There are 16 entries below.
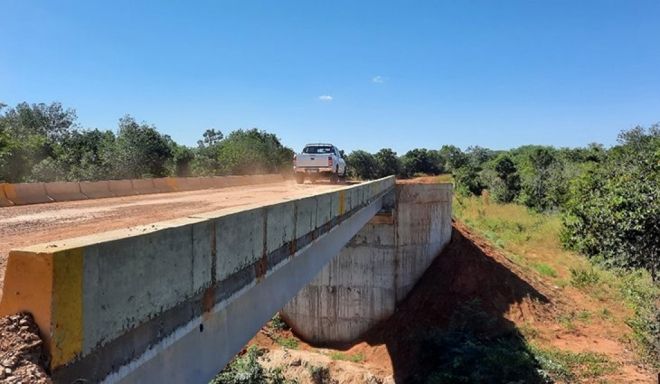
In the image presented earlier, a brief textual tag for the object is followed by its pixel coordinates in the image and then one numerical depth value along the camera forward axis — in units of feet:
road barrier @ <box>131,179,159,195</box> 44.68
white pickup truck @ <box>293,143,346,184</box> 58.70
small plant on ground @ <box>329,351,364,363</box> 57.72
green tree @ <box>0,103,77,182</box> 106.33
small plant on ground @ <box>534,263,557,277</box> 70.80
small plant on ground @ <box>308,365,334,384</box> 54.54
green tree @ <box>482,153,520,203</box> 148.92
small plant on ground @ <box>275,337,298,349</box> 63.74
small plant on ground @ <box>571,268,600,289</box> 66.13
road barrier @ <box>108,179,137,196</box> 40.63
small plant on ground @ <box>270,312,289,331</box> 67.36
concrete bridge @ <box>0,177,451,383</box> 5.85
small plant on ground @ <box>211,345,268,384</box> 50.55
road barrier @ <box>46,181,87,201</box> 34.63
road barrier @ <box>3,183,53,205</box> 30.55
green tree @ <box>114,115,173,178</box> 122.42
